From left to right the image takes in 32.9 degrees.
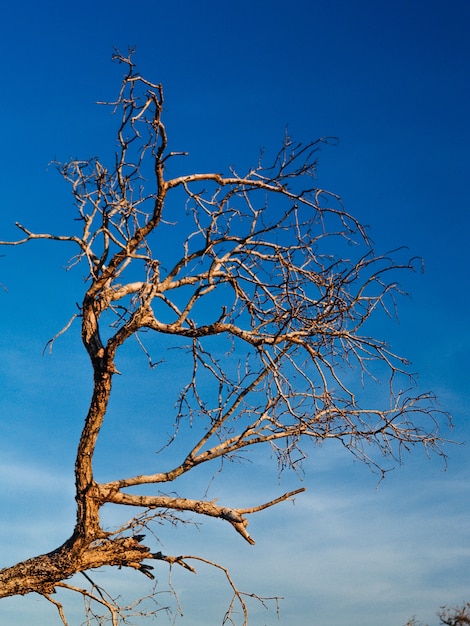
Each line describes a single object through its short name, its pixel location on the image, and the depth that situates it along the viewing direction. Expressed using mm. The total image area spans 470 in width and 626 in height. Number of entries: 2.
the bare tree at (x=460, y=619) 12656
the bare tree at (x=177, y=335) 7910
